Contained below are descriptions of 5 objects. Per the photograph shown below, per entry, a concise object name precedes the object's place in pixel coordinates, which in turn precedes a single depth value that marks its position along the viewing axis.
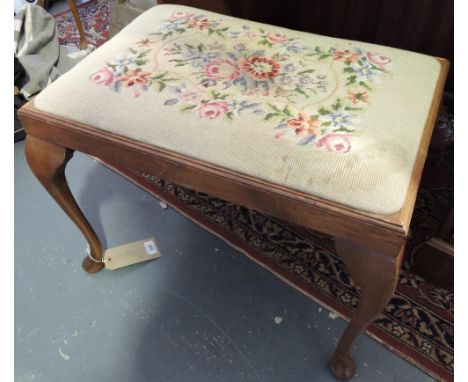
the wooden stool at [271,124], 0.56
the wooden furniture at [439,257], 0.91
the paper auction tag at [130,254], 1.04
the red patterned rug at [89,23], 1.83
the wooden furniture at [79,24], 1.63
